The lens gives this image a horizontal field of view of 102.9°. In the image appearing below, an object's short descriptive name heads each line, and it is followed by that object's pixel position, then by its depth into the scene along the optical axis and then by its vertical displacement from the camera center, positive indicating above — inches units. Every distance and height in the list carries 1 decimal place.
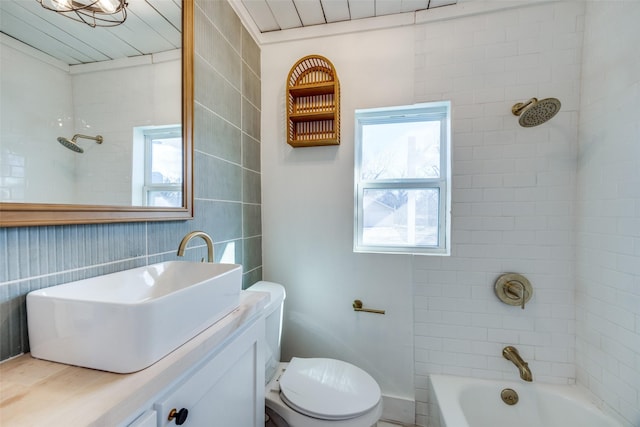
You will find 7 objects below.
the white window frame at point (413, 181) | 62.2 +8.0
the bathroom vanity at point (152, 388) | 15.6 -12.6
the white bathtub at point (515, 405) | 50.9 -39.9
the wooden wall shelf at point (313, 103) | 61.6 +27.0
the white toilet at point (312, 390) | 41.6 -32.1
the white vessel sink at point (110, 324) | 19.4 -9.4
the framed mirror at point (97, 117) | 22.6 +10.7
